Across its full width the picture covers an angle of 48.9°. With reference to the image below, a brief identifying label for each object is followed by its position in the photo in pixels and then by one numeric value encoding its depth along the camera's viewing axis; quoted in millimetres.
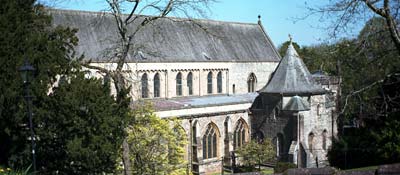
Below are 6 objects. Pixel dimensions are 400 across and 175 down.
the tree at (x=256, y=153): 28281
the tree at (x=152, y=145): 20125
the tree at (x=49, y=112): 13984
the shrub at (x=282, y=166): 25653
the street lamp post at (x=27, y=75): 11727
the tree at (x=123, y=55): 15438
